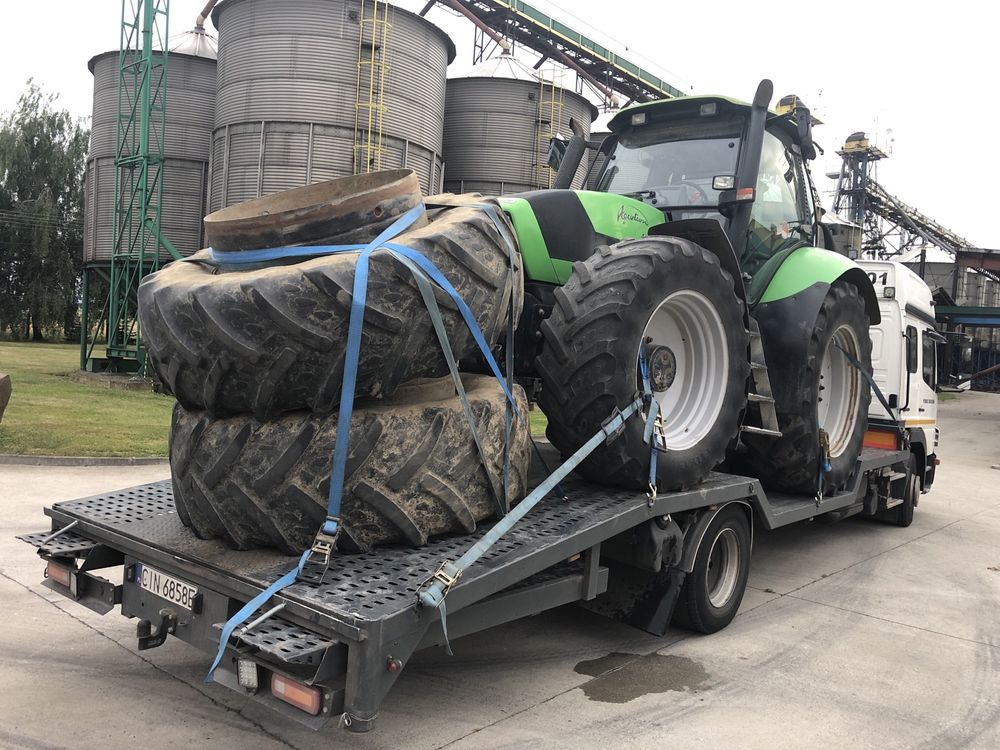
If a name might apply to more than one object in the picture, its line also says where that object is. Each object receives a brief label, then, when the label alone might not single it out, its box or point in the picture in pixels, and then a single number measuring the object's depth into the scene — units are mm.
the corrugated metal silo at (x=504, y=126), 22266
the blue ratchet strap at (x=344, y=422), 3238
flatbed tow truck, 2875
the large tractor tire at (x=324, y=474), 3393
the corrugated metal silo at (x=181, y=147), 22141
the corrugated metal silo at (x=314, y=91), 18500
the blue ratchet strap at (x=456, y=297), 3420
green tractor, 4363
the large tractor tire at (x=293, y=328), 3234
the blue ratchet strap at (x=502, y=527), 3041
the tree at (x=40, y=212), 38938
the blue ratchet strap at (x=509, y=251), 3959
